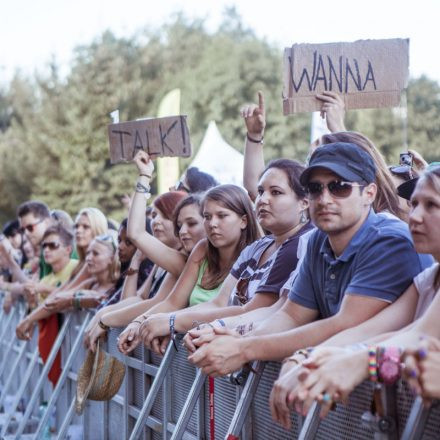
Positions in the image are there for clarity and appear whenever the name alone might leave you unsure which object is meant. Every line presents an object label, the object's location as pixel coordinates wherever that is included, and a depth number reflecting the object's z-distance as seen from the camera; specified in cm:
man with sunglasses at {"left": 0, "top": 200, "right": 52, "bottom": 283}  1154
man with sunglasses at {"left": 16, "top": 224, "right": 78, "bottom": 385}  978
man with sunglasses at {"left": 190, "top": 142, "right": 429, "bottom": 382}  383
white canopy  1415
